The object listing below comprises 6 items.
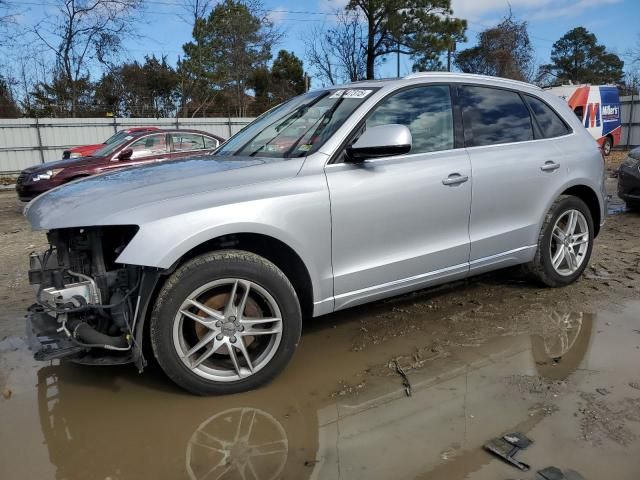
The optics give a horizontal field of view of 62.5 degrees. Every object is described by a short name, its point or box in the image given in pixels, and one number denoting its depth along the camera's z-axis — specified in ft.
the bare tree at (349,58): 87.56
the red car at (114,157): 32.35
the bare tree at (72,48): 79.56
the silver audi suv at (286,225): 9.01
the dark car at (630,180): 26.55
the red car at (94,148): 35.90
